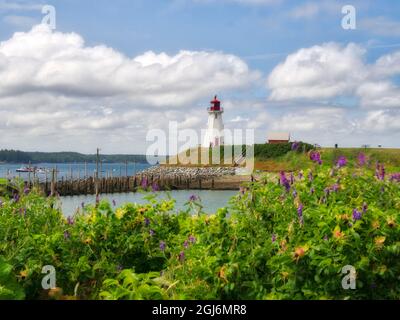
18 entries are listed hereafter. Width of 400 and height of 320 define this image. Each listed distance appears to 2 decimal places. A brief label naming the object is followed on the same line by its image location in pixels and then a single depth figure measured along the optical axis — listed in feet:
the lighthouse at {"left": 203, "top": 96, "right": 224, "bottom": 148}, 299.17
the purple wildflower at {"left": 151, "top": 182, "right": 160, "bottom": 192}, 21.68
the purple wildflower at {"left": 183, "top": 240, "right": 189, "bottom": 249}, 17.55
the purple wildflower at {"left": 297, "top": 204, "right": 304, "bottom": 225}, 15.60
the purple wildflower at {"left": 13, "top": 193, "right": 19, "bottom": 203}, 21.69
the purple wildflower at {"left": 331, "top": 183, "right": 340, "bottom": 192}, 18.35
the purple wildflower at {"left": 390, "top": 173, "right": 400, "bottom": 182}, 20.03
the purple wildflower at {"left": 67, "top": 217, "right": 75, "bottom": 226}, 20.33
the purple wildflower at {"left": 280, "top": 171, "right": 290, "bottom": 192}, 18.66
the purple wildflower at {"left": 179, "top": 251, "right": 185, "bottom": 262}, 16.49
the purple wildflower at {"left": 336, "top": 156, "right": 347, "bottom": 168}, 20.08
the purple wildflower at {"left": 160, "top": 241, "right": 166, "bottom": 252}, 18.13
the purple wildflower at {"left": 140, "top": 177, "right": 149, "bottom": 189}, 21.84
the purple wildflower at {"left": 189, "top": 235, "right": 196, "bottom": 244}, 17.43
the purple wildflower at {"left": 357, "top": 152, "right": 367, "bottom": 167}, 20.90
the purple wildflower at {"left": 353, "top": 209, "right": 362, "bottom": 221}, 14.53
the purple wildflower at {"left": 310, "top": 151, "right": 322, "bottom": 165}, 20.59
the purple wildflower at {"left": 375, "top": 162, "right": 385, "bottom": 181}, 19.95
